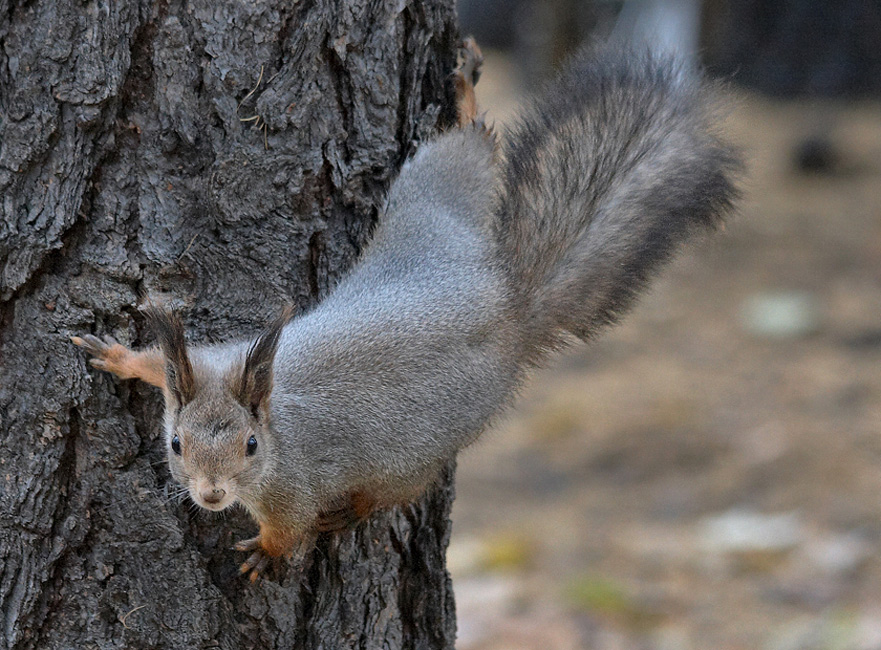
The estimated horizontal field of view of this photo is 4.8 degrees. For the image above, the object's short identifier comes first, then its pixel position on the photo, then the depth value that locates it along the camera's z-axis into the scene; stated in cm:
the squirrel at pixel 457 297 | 502
